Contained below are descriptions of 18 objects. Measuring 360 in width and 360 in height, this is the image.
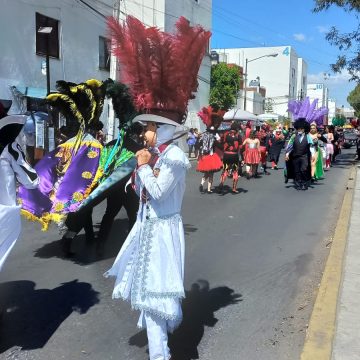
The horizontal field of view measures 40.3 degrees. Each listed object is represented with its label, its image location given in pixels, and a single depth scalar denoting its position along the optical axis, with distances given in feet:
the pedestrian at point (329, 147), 62.05
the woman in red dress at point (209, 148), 38.04
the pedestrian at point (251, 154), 49.03
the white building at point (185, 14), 81.46
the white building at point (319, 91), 335.47
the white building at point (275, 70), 254.27
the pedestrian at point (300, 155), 42.39
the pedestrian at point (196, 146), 73.55
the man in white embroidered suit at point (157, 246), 10.46
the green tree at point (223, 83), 147.33
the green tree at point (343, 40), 59.31
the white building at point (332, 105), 372.95
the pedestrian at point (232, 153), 39.50
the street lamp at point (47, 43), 49.27
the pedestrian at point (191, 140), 79.32
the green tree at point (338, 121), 115.96
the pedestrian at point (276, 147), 61.36
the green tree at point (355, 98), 187.32
